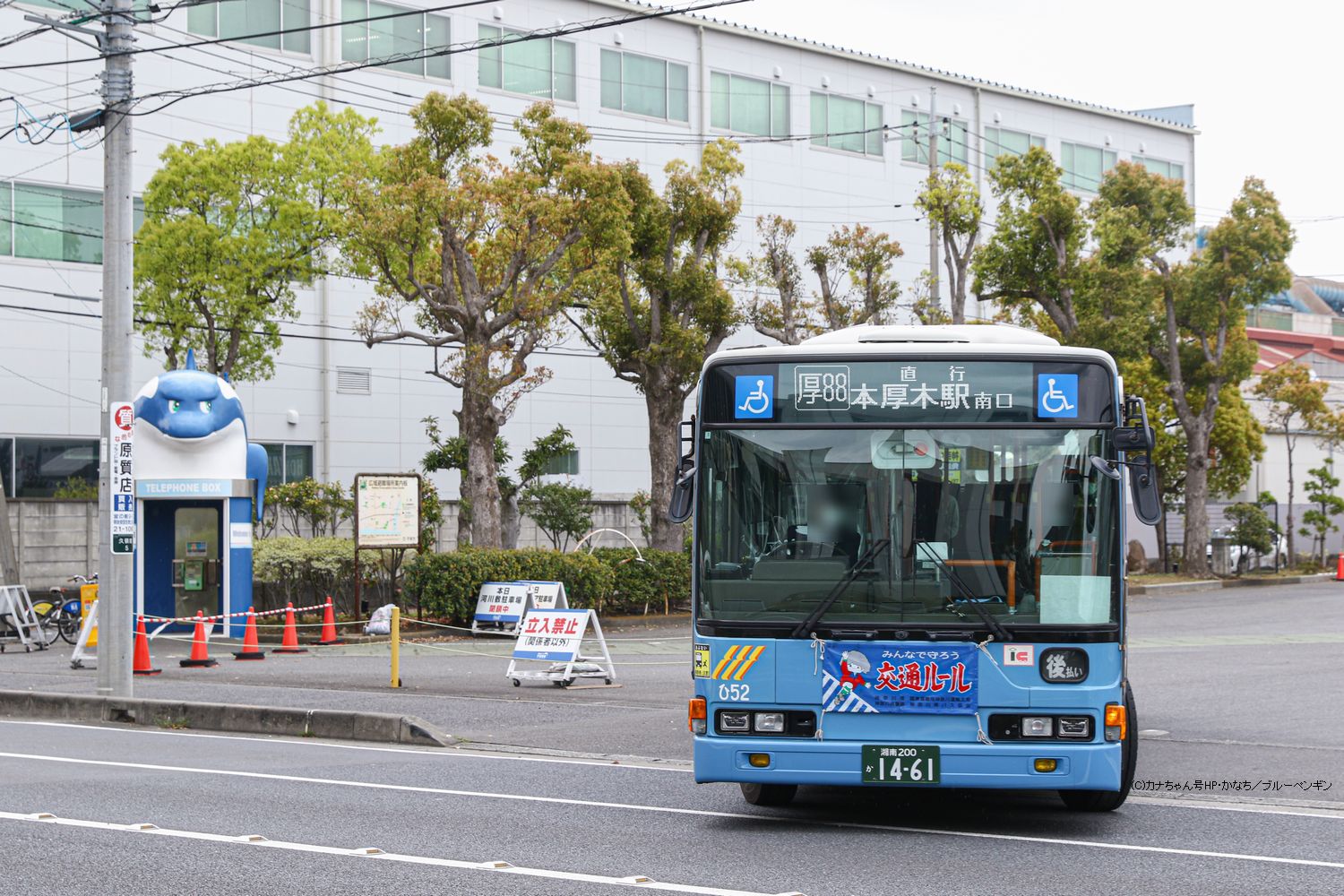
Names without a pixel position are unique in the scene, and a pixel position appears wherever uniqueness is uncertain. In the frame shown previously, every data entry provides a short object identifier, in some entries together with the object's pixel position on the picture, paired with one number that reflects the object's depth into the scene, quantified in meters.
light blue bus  8.66
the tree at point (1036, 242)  37.59
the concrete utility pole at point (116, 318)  16.23
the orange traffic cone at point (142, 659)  20.09
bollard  17.70
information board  25.45
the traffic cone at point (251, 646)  22.17
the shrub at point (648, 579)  29.08
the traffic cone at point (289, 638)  23.11
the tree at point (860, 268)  33.41
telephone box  24.53
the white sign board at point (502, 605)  23.95
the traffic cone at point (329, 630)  24.08
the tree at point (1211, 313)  39.94
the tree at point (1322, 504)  46.56
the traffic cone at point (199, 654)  20.94
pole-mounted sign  16.25
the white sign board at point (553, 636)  17.81
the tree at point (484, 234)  25.94
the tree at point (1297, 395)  46.59
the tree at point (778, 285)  33.16
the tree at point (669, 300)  30.50
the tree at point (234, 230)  29.80
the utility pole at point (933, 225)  35.31
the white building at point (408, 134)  34.81
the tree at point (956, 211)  33.53
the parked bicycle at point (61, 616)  25.11
